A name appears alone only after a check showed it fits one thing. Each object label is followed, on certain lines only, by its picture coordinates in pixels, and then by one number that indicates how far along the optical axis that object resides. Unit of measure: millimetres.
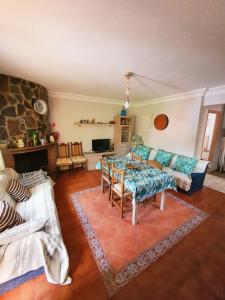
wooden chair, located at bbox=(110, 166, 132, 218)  2000
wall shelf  4225
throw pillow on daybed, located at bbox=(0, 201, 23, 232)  1239
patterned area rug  1438
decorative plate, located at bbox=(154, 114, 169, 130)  3997
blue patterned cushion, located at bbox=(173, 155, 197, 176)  2945
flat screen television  4585
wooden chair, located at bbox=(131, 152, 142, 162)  2848
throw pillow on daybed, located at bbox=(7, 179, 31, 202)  1870
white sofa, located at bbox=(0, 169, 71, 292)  1101
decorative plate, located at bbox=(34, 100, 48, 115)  3112
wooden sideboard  4281
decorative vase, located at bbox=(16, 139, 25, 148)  2858
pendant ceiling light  2252
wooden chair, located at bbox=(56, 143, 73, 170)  3791
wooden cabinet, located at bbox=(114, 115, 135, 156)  4808
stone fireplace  2652
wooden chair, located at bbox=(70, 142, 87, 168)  4031
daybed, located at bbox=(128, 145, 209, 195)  2837
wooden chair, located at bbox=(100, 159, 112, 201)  2446
